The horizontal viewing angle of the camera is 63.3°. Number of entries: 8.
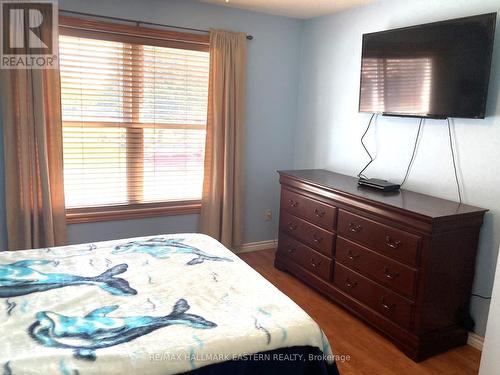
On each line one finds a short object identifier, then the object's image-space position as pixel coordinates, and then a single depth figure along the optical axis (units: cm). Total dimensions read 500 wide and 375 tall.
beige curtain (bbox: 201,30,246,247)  361
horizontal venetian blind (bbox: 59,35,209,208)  322
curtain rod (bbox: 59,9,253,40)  307
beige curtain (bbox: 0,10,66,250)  294
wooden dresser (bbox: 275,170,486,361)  237
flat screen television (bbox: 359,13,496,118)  239
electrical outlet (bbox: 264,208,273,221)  424
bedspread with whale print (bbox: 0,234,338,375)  129
